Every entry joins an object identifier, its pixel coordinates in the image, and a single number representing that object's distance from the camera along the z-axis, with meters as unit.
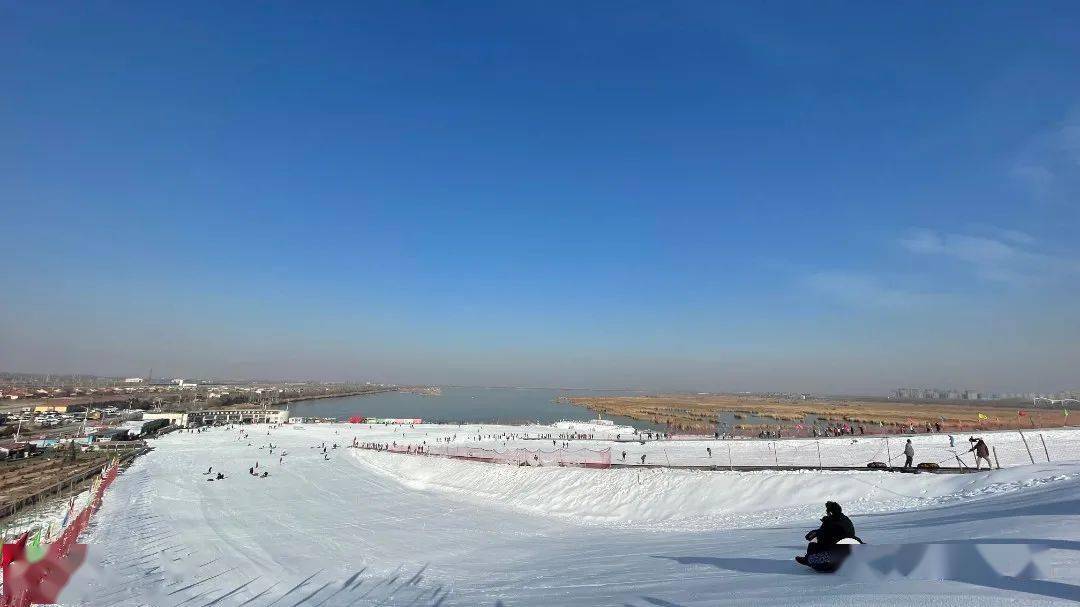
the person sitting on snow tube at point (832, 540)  7.55
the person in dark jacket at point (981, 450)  18.83
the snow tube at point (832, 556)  7.51
